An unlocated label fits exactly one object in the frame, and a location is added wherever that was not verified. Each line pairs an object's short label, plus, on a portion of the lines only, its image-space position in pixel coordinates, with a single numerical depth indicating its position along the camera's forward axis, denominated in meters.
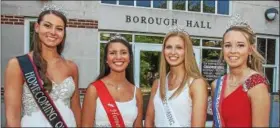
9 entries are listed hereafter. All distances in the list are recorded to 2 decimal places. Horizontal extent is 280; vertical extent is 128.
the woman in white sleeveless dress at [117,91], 2.12
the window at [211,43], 6.99
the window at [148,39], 6.43
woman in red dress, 1.85
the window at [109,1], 6.08
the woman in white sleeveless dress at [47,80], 1.85
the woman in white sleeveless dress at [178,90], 2.04
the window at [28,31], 5.56
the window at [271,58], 7.58
